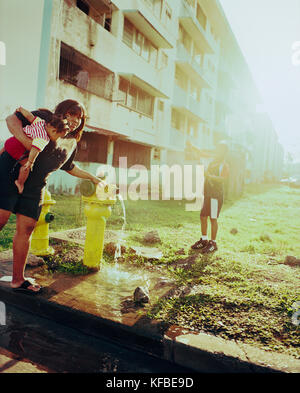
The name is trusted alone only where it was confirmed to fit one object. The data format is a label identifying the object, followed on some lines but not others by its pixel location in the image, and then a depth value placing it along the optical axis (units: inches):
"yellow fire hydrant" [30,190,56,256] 144.4
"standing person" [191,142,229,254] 195.6
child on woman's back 95.5
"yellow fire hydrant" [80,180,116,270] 132.5
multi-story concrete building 384.2
